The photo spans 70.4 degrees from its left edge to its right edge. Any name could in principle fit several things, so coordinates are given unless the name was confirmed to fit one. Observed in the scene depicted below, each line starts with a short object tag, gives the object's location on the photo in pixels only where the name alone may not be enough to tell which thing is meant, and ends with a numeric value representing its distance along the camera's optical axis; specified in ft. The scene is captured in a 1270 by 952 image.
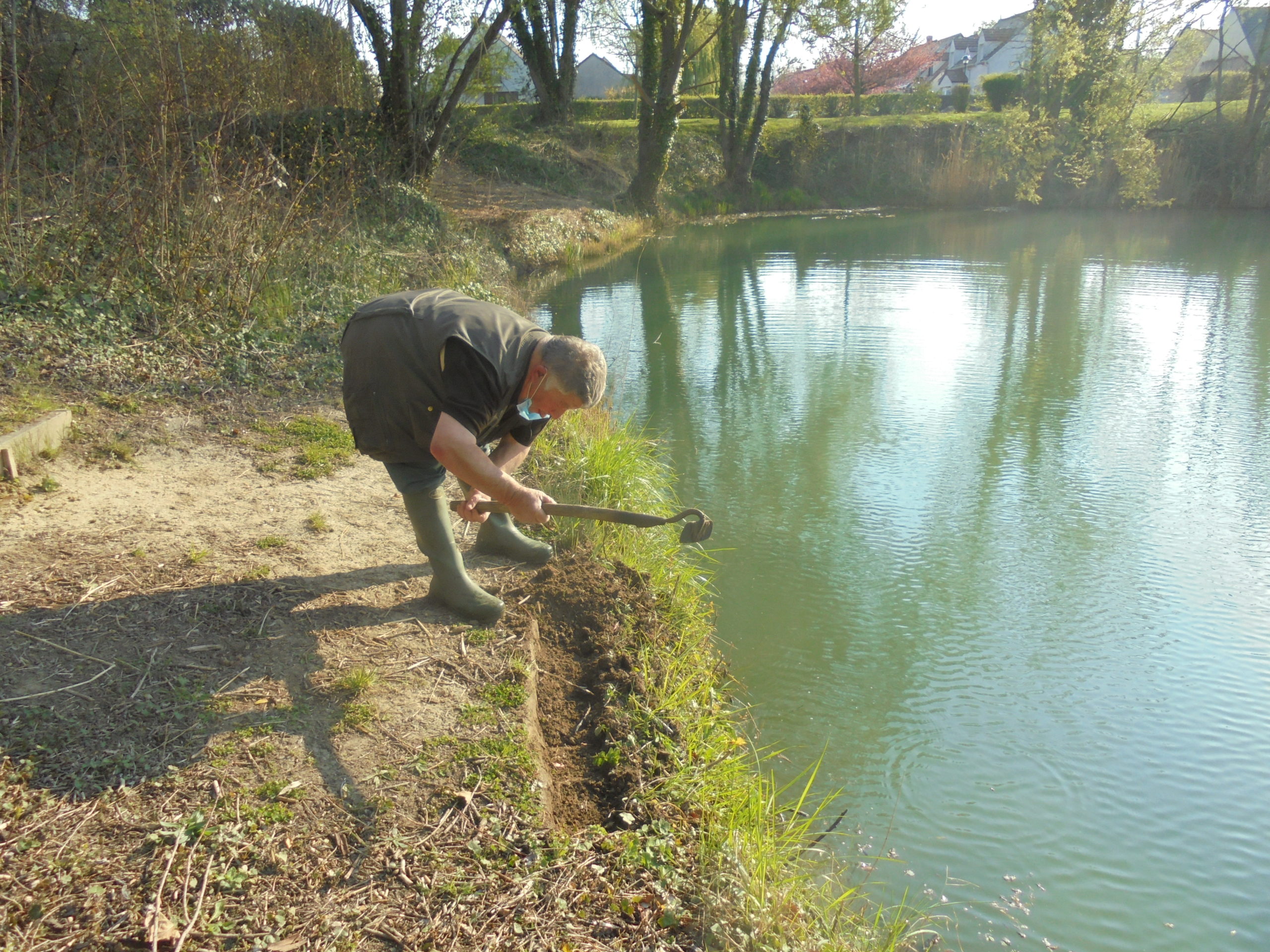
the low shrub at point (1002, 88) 97.66
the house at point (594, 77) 176.76
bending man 9.75
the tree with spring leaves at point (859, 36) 65.92
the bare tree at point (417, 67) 39.55
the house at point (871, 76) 150.30
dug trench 9.53
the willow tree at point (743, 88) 80.74
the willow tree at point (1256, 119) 75.61
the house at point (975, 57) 194.29
